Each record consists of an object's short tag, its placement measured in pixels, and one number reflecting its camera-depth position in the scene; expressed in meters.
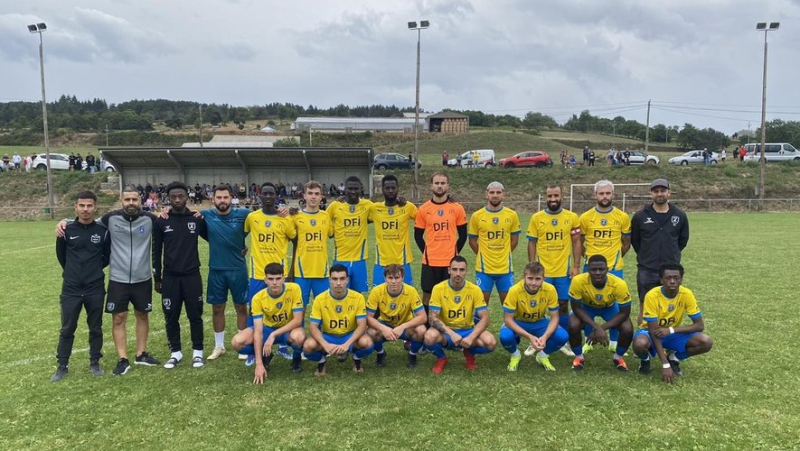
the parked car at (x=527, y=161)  34.88
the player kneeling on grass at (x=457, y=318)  4.95
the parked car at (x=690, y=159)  35.66
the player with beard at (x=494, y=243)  5.84
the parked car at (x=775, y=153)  35.19
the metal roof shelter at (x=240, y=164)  27.08
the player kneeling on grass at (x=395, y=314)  5.01
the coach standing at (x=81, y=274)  4.87
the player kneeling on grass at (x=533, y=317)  4.98
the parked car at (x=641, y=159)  35.72
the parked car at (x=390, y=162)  35.47
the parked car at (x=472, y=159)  36.10
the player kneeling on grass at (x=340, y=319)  4.91
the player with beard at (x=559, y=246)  5.74
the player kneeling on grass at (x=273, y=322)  4.84
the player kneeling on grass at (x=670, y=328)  4.70
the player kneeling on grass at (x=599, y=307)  4.96
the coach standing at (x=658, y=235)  5.40
